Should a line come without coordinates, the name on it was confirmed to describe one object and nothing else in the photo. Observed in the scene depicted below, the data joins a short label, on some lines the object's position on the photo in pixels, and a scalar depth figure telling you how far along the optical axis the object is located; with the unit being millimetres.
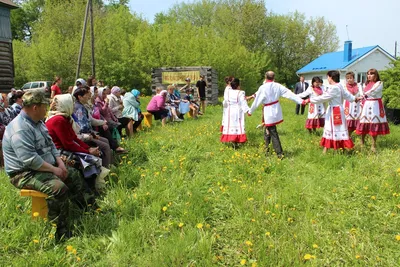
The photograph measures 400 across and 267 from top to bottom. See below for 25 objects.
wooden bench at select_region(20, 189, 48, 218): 3643
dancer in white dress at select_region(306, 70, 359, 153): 6387
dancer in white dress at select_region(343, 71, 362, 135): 7934
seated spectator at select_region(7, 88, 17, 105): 8007
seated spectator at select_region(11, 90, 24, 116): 7199
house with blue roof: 35938
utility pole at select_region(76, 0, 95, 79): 18116
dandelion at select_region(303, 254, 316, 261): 2987
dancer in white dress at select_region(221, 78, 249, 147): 7488
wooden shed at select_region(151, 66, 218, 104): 19109
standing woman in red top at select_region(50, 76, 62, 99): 11455
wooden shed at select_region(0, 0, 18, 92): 18269
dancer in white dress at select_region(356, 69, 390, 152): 7145
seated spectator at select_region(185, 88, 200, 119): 13172
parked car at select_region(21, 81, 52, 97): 24469
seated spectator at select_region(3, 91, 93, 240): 3463
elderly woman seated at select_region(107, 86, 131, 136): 8620
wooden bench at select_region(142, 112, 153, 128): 11055
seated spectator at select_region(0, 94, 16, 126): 6785
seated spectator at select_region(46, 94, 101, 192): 4387
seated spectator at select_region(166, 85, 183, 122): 12000
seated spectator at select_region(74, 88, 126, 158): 5637
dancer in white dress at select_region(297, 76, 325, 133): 8930
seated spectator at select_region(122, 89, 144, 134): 9051
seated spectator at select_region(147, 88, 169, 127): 10797
